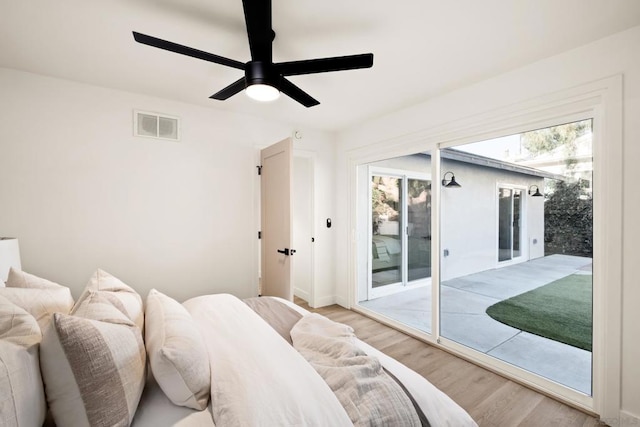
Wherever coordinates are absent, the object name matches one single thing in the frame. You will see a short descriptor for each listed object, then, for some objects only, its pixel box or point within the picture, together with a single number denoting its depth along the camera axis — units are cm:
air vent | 284
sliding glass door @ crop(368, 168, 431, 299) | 384
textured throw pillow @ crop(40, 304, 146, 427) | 91
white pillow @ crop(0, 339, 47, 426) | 77
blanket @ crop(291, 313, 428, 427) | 101
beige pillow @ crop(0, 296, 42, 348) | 92
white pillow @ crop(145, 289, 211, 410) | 105
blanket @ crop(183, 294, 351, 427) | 95
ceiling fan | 139
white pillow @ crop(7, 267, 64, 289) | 141
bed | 92
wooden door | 298
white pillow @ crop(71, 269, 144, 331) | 131
